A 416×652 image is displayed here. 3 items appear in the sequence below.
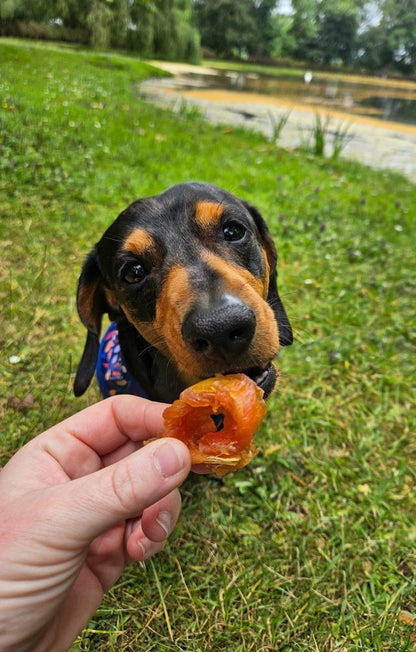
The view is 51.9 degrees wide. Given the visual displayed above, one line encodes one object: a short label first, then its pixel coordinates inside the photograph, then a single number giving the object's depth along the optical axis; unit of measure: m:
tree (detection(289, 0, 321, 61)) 69.50
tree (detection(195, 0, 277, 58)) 53.66
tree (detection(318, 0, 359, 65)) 68.19
